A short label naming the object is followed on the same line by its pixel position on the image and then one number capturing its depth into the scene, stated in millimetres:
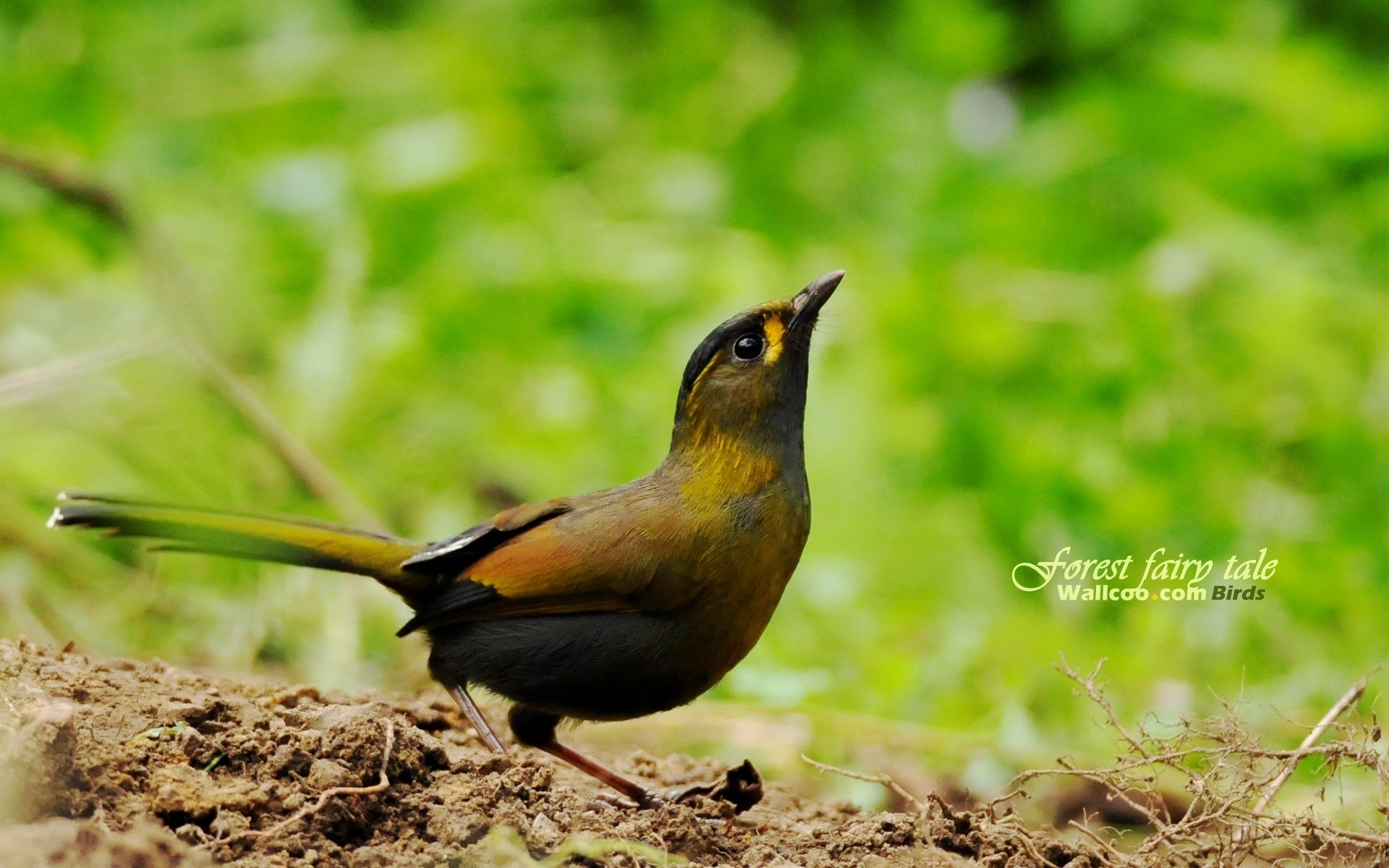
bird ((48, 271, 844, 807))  8148
